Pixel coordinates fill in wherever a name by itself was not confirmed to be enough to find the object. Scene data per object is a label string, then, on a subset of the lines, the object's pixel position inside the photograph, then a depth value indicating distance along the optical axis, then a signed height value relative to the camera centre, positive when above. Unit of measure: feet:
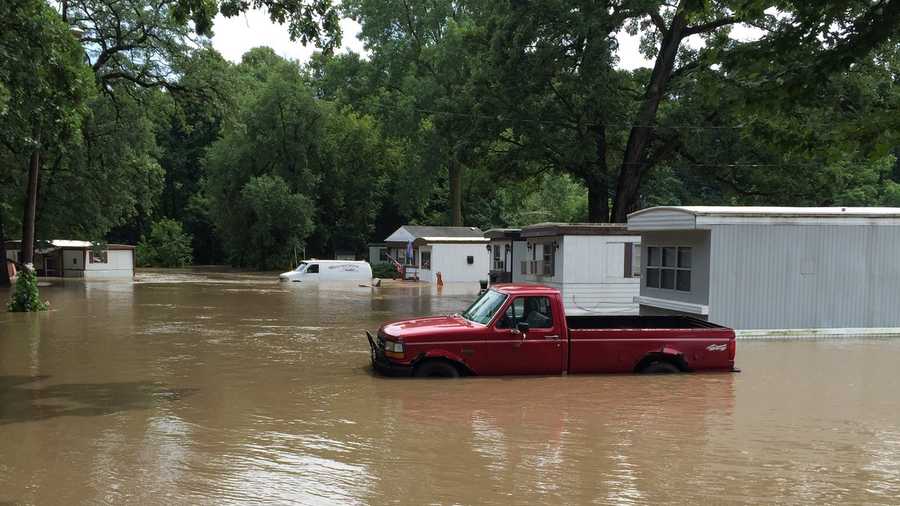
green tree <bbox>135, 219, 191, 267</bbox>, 235.61 +1.72
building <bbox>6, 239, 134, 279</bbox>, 169.48 -1.87
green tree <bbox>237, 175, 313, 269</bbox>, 205.67 +9.19
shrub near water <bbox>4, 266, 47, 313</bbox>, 80.07 -4.45
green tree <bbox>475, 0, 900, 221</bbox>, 99.45 +22.95
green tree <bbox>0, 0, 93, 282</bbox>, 47.11 +11.48
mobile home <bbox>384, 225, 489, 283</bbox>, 159.84 -0.30
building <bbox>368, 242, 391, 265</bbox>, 219.82 +0.75
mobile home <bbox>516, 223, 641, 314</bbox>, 85.56 -0.97
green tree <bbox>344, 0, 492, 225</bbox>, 175.83 +46.63
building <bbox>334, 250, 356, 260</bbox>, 234.17 +0.09
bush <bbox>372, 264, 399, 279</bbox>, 178.00 -3.63
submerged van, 149.38 -3.13
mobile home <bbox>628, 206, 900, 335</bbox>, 59.52 -0.48
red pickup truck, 39.91 -4.62
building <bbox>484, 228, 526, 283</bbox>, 108.58 +0.78
